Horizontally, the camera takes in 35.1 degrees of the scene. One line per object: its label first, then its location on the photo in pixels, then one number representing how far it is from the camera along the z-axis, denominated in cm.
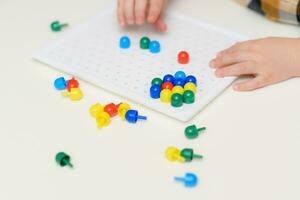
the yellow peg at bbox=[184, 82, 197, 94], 70
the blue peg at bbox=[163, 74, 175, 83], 72
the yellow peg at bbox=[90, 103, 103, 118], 68
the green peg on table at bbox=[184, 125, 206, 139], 64
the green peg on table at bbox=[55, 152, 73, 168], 60
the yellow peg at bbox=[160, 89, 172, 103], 69
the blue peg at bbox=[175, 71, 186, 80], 73
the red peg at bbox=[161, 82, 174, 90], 70
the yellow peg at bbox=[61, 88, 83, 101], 72
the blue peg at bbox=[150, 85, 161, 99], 70
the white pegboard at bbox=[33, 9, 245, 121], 71
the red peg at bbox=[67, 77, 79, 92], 73
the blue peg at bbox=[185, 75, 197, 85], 72
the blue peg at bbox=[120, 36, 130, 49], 81
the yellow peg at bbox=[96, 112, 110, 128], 66
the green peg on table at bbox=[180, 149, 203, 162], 60
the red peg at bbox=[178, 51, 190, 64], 77
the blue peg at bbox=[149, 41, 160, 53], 79
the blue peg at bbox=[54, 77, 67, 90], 73
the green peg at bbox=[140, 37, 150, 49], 80
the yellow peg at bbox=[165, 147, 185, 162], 60
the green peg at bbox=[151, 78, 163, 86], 71
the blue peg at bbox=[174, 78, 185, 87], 71
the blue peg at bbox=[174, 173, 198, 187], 57
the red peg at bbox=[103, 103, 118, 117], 68
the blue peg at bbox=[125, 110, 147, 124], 67
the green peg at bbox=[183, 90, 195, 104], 68
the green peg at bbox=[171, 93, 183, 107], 68
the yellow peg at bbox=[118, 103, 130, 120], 68
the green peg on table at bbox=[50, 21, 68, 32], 88
